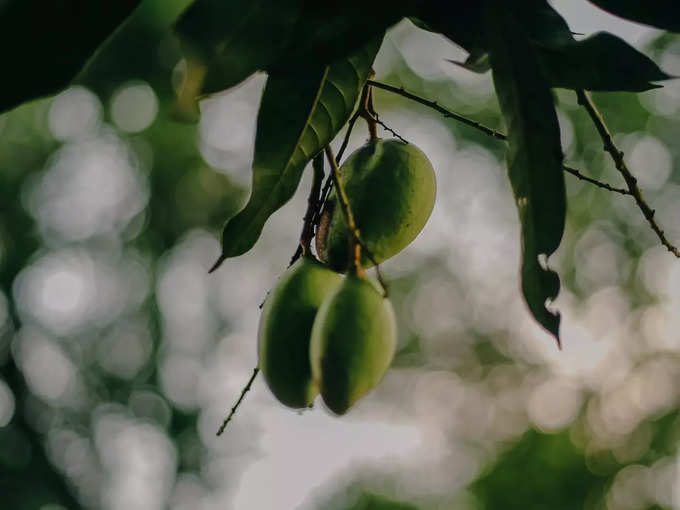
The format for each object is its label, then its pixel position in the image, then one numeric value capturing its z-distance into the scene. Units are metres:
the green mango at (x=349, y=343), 1.01
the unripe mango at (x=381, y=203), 1.08
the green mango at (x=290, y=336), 1.04
